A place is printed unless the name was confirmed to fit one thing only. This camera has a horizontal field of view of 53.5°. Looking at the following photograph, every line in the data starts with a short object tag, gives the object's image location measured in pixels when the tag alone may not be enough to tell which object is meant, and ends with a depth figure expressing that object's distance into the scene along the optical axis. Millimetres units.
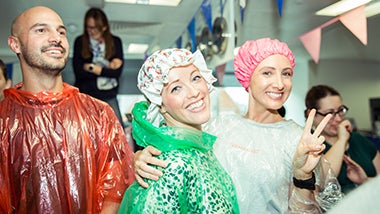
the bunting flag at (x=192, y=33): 3820
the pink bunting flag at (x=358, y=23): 2438
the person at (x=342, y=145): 2042
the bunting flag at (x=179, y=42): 4320
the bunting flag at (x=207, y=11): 3279
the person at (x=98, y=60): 2549
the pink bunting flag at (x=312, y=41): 3221
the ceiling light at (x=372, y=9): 2471
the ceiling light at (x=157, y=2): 3596
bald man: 1454
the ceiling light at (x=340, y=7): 2547
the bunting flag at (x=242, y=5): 2741
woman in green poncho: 1106
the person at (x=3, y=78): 2134
